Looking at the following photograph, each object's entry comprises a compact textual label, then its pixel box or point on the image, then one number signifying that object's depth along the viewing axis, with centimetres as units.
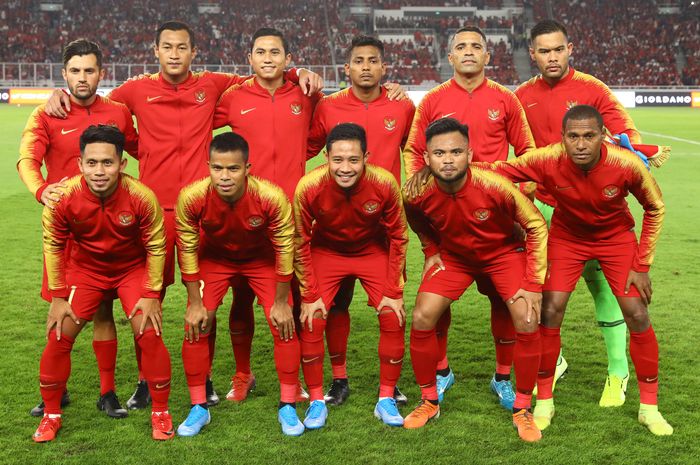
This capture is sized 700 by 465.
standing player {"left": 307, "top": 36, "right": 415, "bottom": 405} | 474
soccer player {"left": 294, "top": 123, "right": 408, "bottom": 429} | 427
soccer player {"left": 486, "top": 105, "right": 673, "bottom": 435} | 417
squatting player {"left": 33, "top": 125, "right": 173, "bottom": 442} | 405
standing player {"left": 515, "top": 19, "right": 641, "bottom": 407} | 482
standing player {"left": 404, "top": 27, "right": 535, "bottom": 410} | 476
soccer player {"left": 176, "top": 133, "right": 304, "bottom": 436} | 415
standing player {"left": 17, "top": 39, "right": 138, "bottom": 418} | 440
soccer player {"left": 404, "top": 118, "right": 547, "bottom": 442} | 417
